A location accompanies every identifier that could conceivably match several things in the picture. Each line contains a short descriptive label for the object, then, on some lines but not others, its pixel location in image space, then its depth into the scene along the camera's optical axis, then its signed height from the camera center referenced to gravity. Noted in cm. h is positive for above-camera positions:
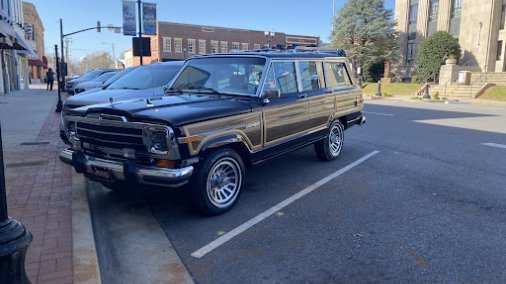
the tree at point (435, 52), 3356 +271
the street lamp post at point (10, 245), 246 -104
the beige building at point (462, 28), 3322 +533
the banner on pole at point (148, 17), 1756 +282
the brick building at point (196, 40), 6494 +715
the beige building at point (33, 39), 4994 +481
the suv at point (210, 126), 408 -52
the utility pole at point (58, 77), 1448 +8
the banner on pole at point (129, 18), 1984 +312
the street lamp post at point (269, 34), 3256 +394
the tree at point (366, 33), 4081 +525
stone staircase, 2727 -15
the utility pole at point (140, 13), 1550 +262
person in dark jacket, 3027 +11
